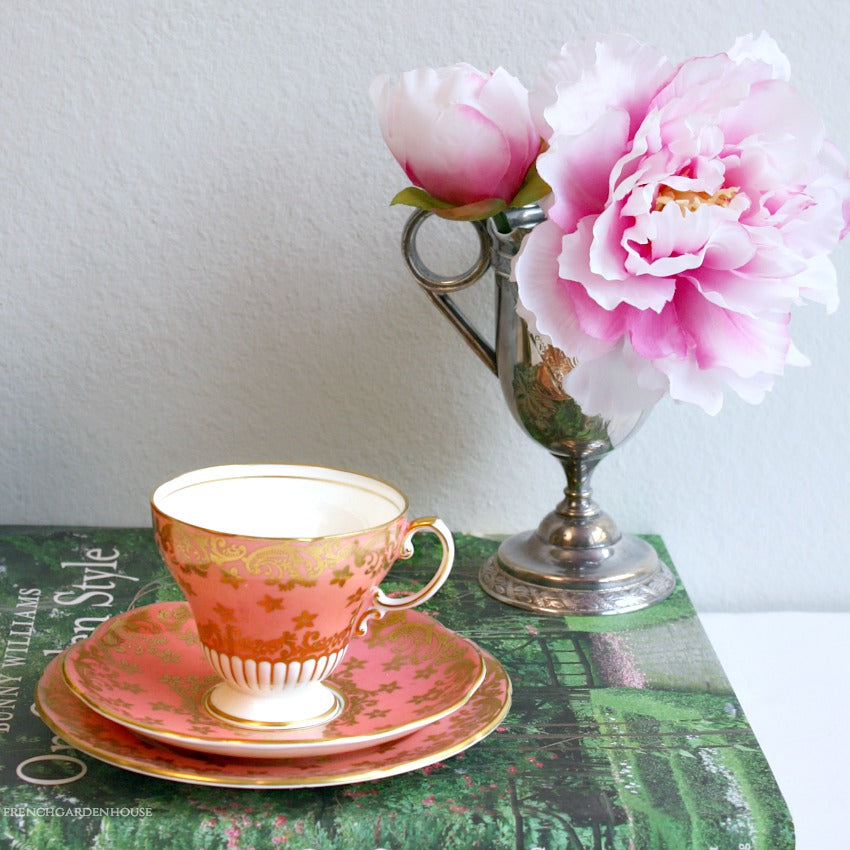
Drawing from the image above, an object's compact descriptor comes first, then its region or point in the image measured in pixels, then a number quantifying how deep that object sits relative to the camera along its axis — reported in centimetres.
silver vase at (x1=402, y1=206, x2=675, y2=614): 65
